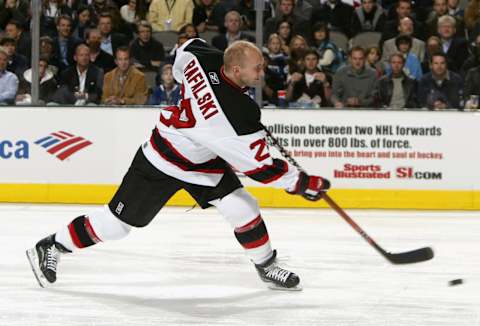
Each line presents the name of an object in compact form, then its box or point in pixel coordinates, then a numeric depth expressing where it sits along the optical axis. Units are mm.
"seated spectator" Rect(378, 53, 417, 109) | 15633
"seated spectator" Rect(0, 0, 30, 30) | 15937
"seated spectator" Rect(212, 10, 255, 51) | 15711
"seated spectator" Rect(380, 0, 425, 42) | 15797
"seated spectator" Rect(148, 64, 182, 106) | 15773
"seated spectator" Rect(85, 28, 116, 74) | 15977
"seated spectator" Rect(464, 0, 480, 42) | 15625
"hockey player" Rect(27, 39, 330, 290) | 8078
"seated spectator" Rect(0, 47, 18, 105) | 15852
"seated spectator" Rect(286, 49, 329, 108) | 15750
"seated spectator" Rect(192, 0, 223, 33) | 15937
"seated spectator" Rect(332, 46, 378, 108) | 15664
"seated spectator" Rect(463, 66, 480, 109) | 15500
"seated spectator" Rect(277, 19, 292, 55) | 15742
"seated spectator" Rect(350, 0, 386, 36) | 15883
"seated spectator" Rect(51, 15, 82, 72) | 15945
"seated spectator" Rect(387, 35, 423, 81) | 15687
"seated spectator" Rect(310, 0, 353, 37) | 15898
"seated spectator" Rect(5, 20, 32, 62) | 15875
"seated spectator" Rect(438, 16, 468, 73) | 15617
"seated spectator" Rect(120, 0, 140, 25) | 16156
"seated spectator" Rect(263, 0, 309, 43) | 15687
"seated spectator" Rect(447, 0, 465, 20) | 15812
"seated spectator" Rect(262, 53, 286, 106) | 15695
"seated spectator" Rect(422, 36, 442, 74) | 15711
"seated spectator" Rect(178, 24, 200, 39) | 15820
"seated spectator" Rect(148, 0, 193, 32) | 16000
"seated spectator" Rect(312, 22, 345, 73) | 15781
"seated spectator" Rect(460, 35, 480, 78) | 15547
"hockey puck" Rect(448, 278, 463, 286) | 8930
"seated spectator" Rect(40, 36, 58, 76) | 15852
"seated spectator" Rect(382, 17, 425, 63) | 15766
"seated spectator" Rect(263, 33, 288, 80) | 15625
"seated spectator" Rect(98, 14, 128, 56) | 16078
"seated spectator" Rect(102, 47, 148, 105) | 15859
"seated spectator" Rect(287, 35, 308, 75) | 15766
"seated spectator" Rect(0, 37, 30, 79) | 15898
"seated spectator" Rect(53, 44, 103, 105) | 15914
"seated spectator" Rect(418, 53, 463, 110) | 15555
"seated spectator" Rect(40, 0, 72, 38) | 15859
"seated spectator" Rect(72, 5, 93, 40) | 16219
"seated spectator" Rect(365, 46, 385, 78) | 15711
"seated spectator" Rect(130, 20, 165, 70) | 15898
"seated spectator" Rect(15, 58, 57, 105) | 15852
